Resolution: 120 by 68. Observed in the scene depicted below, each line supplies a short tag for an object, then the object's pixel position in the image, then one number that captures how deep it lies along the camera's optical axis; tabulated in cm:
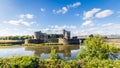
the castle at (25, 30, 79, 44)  4434
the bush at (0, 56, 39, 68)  778
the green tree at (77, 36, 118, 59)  1136
